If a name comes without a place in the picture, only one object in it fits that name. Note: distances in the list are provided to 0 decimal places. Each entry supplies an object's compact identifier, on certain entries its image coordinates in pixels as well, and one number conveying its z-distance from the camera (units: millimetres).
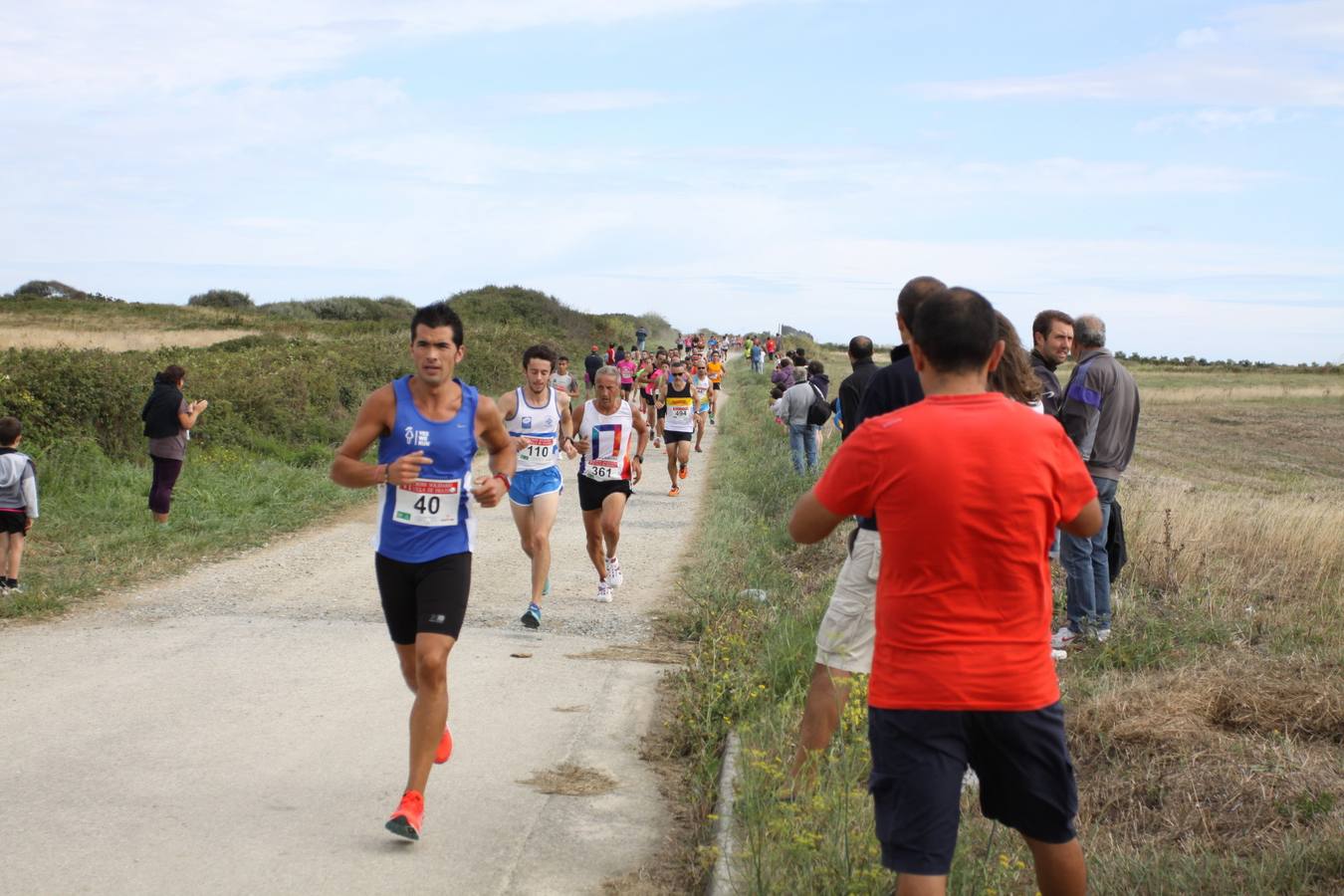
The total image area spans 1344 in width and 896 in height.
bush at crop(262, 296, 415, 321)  70562
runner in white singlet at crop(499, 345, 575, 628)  9664
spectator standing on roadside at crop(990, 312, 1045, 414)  5422
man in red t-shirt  3217
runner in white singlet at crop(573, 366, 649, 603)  10508
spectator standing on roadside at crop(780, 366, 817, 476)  17672
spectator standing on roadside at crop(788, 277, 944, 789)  4930
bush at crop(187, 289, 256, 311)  79750
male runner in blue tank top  5266
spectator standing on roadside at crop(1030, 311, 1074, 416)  7988
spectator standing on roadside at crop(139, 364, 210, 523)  13664
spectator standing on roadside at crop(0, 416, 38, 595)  9945
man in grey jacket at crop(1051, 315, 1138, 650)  7871
